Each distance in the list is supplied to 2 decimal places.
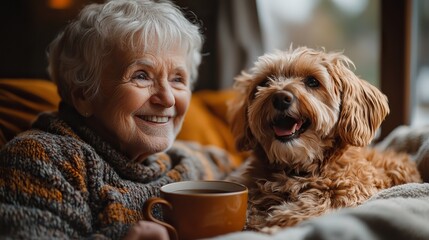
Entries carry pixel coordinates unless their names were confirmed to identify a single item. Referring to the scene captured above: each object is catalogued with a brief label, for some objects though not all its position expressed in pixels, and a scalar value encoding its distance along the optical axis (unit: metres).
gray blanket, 0.91
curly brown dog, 1.29
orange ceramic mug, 1.07
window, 2.35
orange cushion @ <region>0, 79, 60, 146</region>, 1.67
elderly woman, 1.16
